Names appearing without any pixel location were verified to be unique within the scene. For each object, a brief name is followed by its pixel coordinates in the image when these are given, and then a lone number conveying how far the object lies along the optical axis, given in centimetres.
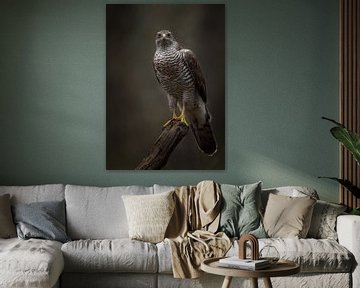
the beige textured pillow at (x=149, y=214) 593
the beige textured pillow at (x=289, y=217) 598
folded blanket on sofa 553
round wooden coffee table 452
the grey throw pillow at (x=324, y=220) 609
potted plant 621
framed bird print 667
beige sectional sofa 552
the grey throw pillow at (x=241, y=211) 605
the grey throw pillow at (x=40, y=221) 588
